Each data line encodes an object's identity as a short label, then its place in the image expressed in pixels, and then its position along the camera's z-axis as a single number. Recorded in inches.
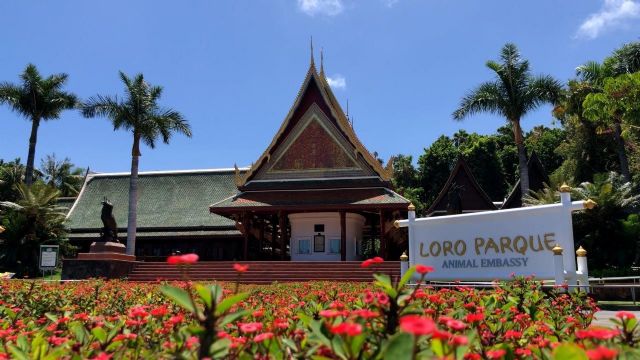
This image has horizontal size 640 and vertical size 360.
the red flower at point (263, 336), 72.4
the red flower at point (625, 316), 89.1
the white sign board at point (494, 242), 394.9
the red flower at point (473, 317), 92.5
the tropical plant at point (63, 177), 2260.1
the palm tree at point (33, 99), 1294.3
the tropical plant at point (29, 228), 1099.3
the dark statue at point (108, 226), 818.2
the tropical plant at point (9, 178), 1731.1
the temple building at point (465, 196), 1113.4
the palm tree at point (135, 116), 1100.5
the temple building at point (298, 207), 1003.3
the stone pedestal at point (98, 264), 802.2
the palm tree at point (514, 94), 1053.8
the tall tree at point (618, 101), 802.2
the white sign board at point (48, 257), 764.6
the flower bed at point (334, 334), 68.2
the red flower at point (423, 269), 77.2
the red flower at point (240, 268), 73.7
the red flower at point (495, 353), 70.1
